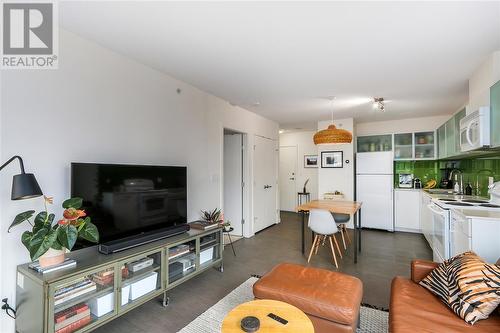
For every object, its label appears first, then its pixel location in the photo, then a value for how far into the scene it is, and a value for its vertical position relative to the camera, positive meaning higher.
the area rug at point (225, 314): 2.03 -1.29
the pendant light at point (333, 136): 3.51 +0.44
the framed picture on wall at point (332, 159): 5.59 +0.19
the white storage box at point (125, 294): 2.07 -1.04
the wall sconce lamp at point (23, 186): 1.57 -0.12
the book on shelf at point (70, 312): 1.69 -1.01
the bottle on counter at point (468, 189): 4.04 -0.34
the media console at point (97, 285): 1.64 -0.92
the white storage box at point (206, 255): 2.90 -1.03
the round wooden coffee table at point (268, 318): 1.42 -0.90
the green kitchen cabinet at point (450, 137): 3.74 +0.47
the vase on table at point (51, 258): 1.73 -0.63
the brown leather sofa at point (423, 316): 1.41 -0.89
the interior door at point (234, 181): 4.84 -0.26
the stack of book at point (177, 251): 2.51 -0.85
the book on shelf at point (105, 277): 1.95 -0.85
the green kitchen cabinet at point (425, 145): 5.24 +0.47
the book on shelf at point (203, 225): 2.98 -0.69
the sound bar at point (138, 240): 2.09 -0.66
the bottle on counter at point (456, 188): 4.32 -0.35
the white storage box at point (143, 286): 2.14 -1.03
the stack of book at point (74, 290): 1.70 -0.87
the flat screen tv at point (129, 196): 2.03 -0.27
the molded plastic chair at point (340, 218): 3.74 -0.75
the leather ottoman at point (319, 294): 1.71 -0.92
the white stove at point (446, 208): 2.82 -0.48
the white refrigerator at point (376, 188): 5.21 -0.43
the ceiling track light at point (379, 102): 3.99 +1.06
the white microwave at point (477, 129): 2.45 +0.40
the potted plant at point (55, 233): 1.62 -0.44
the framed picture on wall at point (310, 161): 7.25 +0.18
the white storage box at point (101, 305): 1.89 -1.04
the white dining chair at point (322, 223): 3.31 -0.73
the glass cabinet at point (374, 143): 5.60 +0.55
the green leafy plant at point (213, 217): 3.28 -0.65
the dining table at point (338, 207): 3.41 -0.56
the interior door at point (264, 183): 5.05 -0.33
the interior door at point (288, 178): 7.58 -0.32
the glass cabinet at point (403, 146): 5.41 +0.47
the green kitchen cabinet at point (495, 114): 2.29 +0.50
